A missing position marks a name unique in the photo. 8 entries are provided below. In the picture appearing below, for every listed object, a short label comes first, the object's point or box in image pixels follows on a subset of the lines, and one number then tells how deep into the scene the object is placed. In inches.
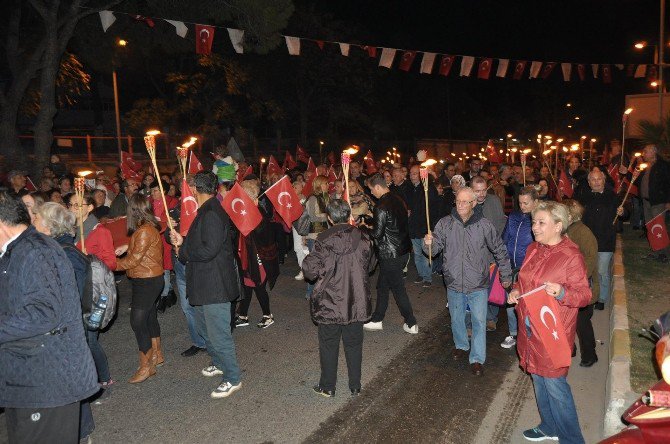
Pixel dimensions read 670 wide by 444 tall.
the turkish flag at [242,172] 494.6
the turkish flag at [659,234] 394.0
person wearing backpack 162.1
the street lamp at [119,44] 745.6
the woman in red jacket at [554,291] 152.5
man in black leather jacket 271.9
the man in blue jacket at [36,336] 122.6
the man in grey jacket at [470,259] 220.7
